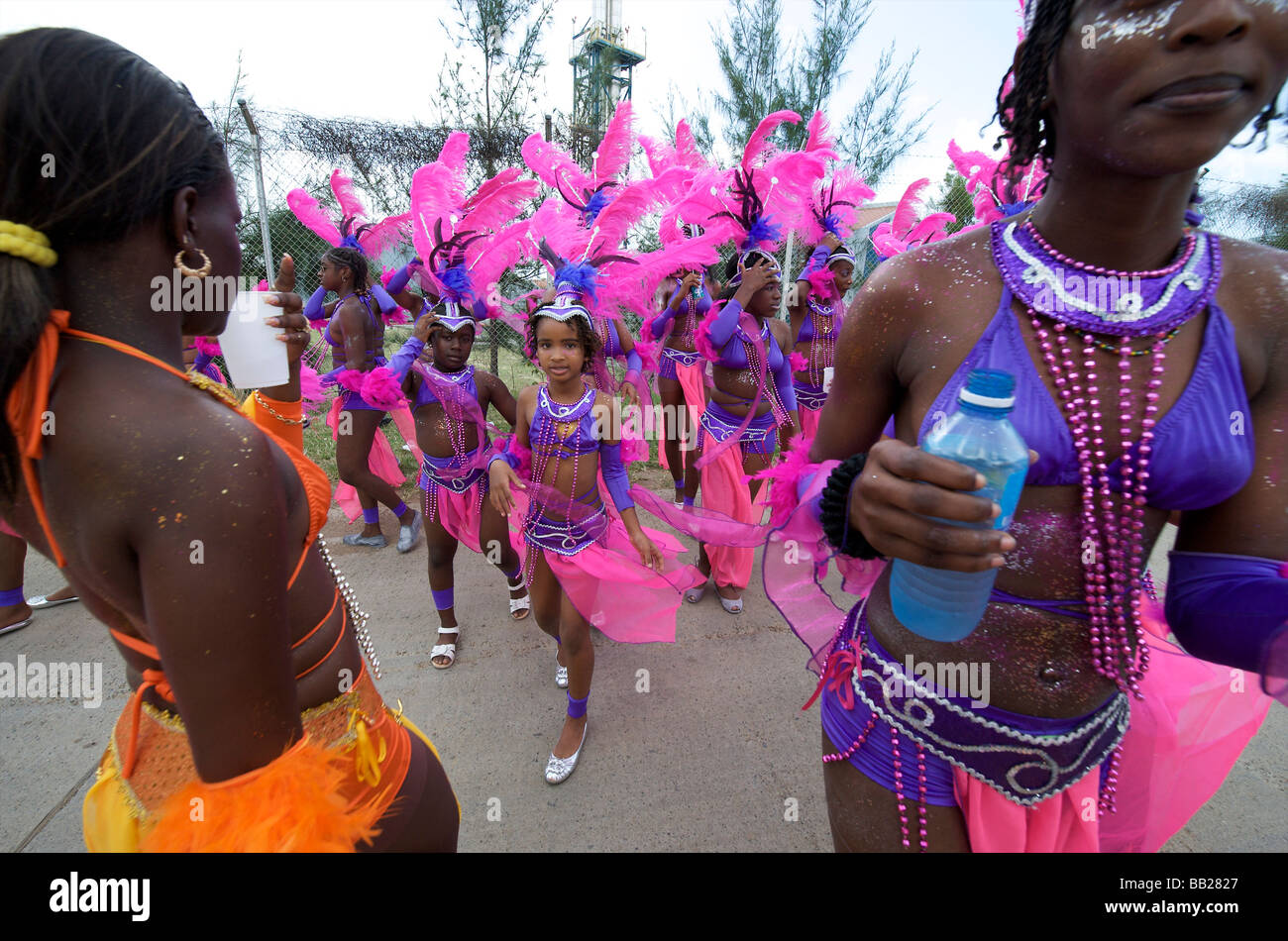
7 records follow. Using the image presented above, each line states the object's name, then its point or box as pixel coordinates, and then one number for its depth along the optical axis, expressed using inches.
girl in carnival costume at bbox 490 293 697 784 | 108.4
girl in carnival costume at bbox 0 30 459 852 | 31.4
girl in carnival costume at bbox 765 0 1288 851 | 38.3
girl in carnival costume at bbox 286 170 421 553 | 179.3
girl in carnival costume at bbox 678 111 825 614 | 160.9
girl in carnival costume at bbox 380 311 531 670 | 137.7
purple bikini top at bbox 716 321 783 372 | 165.0
